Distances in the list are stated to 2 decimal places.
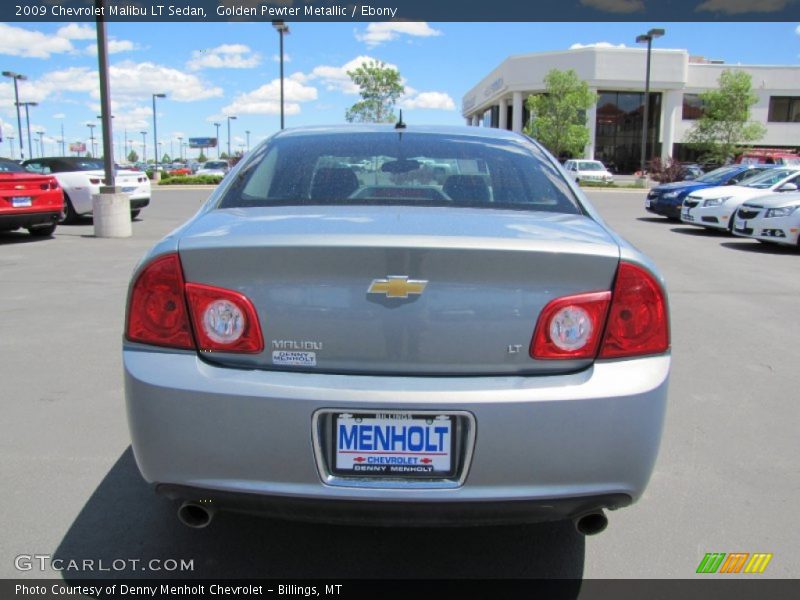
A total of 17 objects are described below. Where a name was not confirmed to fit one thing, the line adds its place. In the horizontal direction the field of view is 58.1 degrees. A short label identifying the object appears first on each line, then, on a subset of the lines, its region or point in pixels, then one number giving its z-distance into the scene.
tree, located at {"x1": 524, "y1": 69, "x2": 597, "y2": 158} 44.16
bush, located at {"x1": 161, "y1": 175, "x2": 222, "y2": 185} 37.00
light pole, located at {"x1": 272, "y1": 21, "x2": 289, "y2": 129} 29.52
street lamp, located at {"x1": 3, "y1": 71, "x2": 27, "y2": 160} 44.31
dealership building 51.88
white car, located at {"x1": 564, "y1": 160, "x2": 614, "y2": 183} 38.06
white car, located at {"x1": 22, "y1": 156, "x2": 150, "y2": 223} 14.57
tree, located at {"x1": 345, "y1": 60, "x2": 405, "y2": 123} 41.81
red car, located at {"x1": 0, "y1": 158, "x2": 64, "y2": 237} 11.52
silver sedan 2.17
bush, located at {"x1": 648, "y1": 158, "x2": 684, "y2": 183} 34.41
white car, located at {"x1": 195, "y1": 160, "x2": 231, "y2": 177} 44.63
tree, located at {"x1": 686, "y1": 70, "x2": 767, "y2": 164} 46.19
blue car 16.97
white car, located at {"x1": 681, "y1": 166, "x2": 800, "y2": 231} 14.47
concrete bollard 12.66
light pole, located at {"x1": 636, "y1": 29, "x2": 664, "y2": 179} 36.41
